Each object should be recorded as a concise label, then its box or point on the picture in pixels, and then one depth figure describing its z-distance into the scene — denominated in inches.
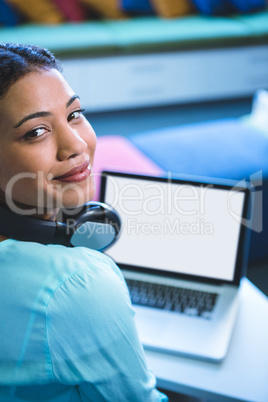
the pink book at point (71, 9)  178.9
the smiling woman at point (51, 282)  52.6
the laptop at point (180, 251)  68.4
